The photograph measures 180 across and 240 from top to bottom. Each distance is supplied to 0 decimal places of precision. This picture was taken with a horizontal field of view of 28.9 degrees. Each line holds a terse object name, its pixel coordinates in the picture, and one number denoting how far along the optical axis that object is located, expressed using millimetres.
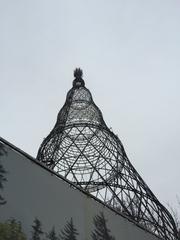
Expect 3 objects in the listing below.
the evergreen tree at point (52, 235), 3628
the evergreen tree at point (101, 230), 4461
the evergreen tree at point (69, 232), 3842
